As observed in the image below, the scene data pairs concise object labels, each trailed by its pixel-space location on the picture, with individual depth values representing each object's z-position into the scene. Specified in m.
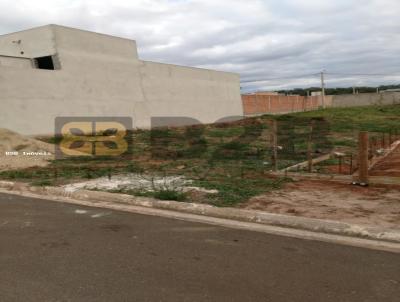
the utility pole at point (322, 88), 55.94
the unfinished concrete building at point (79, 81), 17.59
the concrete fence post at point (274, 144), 8.76
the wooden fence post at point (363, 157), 7.15
